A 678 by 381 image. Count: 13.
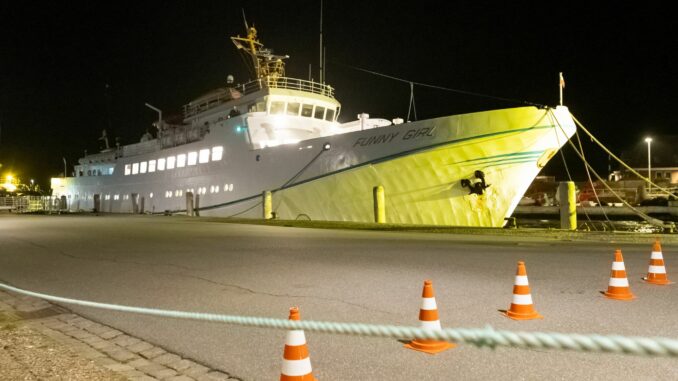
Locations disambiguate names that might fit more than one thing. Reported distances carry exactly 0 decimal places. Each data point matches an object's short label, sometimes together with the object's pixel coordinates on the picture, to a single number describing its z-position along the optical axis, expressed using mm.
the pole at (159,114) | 30673
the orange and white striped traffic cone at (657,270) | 6234
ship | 14266
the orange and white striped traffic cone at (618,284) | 5395
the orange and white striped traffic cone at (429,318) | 3842
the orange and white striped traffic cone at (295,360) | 2678
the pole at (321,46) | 21741
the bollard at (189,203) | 24125
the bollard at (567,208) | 14117
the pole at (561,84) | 13684
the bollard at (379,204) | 15516
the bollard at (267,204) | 18922
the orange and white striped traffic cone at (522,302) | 4641
